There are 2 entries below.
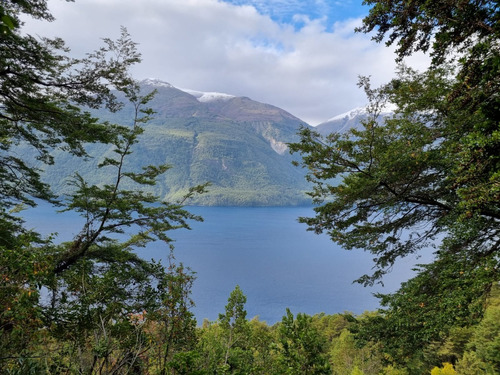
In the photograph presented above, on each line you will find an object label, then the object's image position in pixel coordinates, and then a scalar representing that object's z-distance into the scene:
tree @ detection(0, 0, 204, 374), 3.55
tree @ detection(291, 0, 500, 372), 3.73
